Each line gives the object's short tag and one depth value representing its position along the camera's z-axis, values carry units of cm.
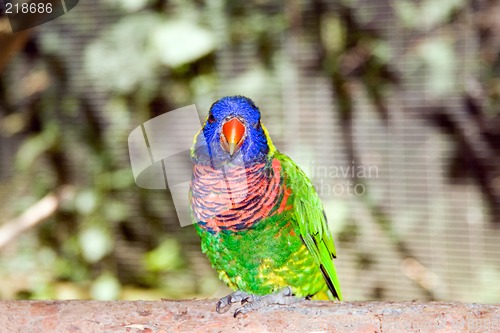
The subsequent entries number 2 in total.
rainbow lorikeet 123
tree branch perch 120
